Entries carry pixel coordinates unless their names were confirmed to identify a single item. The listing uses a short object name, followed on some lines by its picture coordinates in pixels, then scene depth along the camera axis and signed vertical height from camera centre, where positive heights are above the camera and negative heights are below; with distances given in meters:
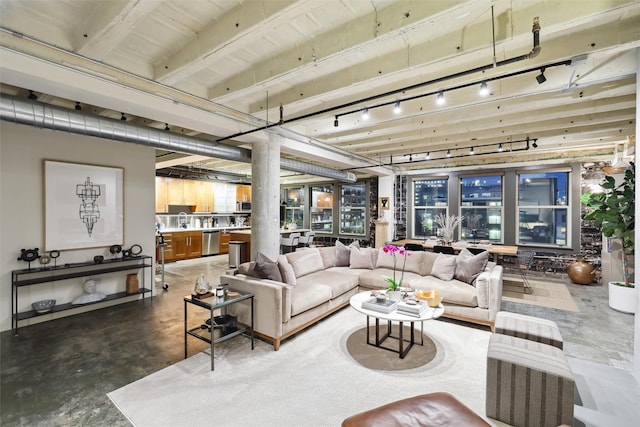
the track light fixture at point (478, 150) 5.52 +1.30
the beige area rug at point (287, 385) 2.04 -1.44
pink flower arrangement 3.21 -0.50
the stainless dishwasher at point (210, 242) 8.88 -0.99
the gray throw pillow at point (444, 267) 4.13 -0.83
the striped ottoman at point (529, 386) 1.81 -1.16
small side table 2.67 -0.90
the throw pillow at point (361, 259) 4.87 -0.82
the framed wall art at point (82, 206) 3.80 +0.08
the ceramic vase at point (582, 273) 5.72 -1.25
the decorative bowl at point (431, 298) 3.00 -0.93
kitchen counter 8.11 -0.56
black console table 3.49 -0.86
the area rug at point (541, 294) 4.52 -1.47
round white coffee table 2.72 -1.02
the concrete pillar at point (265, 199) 4.41 +0.18
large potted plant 3.97 -0.20
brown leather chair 1.39 -1.03
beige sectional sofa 3.07 -0.97
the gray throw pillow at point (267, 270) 3.38 -0.70
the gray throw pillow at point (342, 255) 5.05 -0.79
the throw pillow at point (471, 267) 3.91 -0.79
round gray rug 2.70 -1.45
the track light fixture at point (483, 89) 2.66 +1.13
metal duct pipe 2.71 +0.96
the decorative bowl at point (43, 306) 3.63 -1.21
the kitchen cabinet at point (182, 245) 7.89 -0.98
